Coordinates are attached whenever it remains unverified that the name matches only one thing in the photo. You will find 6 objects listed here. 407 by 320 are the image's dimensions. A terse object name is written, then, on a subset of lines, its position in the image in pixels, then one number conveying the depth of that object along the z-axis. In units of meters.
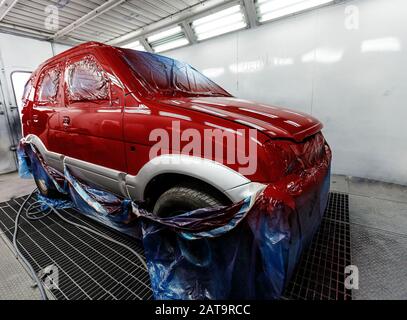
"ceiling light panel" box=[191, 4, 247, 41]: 3.70
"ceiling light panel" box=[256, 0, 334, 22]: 3.24
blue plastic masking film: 1.10
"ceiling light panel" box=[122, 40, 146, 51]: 5.14
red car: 1.20
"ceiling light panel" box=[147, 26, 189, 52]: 4.50
